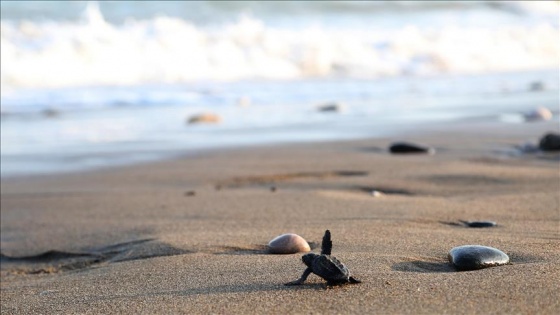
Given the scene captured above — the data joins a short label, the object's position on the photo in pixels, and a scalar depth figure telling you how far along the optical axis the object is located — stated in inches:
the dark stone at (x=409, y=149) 232.5
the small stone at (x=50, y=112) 377.7
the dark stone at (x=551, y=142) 218.7
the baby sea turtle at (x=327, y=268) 82.3
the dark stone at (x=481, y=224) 127.0
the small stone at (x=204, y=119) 344.8
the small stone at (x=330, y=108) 387.2
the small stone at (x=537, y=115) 317.7
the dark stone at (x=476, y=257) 91.0
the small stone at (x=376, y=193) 165.5
